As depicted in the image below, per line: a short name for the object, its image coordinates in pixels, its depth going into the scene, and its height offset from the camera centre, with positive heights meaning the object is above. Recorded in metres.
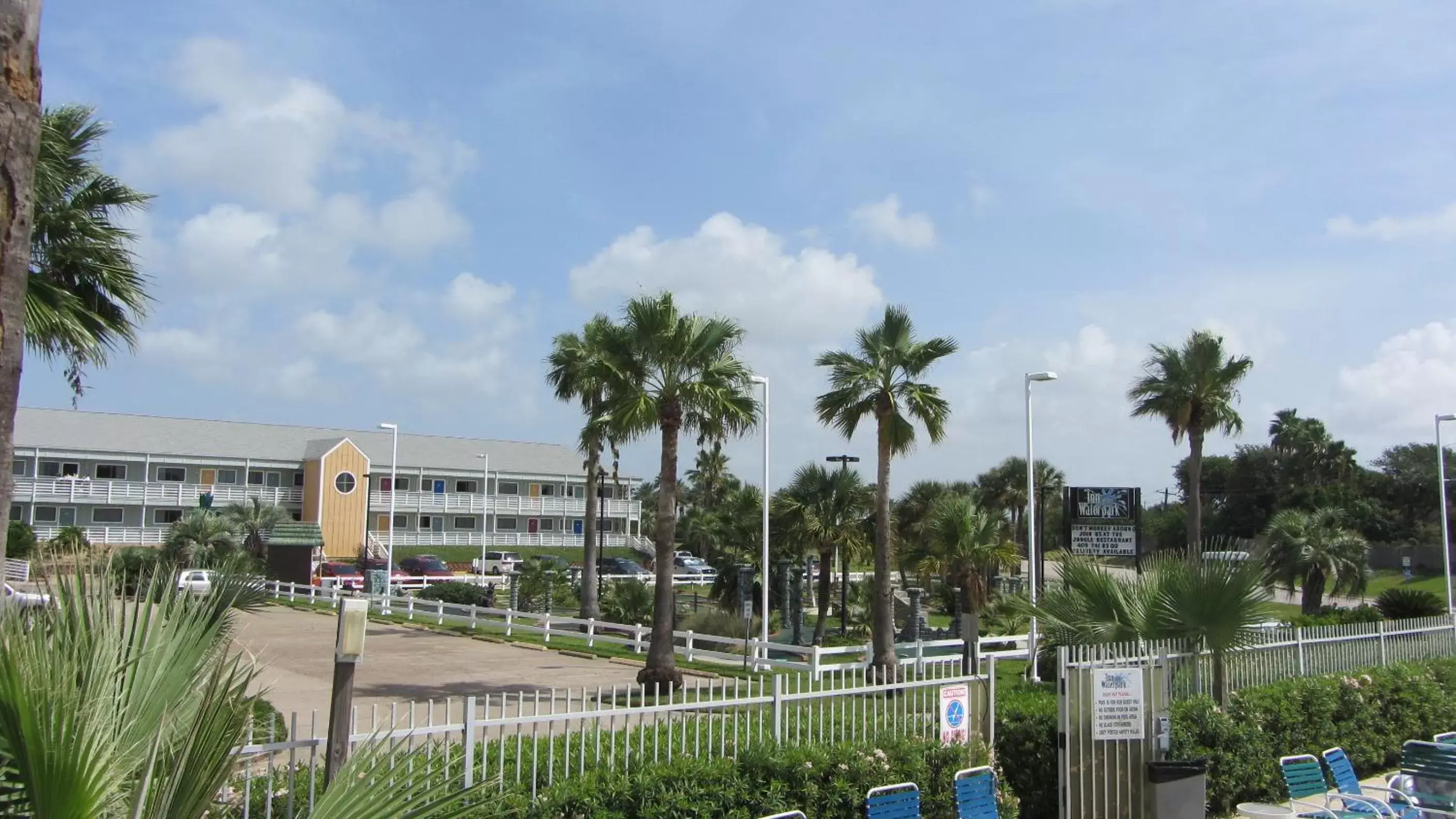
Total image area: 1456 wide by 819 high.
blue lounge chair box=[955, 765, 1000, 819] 9.12 -2.12
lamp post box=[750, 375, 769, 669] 22.04 -1.26
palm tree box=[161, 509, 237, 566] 42.53 -0.41
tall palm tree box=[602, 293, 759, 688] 18.08 +2.31
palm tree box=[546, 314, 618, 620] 30.69 +3.49
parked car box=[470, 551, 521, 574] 57.69 -1.88
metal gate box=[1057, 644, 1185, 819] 9.68 -1.75
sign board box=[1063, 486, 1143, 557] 22.30 +0.30
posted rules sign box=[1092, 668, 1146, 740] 9.76 -1.46
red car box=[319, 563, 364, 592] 44.94 -2.17
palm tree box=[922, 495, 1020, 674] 31.72 -0.44
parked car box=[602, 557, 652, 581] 57.72 -2.00
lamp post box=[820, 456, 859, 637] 31.16 -1.62
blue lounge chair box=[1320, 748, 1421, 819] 10.67 -2.25
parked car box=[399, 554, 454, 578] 54.41 -1.94
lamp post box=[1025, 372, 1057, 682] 23.78 +0.21
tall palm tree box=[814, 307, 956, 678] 21.08 +2.55
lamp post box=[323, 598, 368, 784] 5.31 -0.71
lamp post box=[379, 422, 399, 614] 37.25 -0.70
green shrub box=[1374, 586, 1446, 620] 25.09 -1.51
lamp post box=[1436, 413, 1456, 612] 30.33 +0.31
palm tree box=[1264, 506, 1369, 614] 35.38 -0.61
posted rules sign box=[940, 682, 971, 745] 9.73 -1.58
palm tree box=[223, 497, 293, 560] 46.75 +0.10
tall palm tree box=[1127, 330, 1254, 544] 30.45 +3.84
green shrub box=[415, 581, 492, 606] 38.59 -2.31
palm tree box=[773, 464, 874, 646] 31.39 +0.54
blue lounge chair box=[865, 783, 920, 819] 8.50 -2.04
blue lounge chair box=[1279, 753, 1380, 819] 10.06 -2.33
